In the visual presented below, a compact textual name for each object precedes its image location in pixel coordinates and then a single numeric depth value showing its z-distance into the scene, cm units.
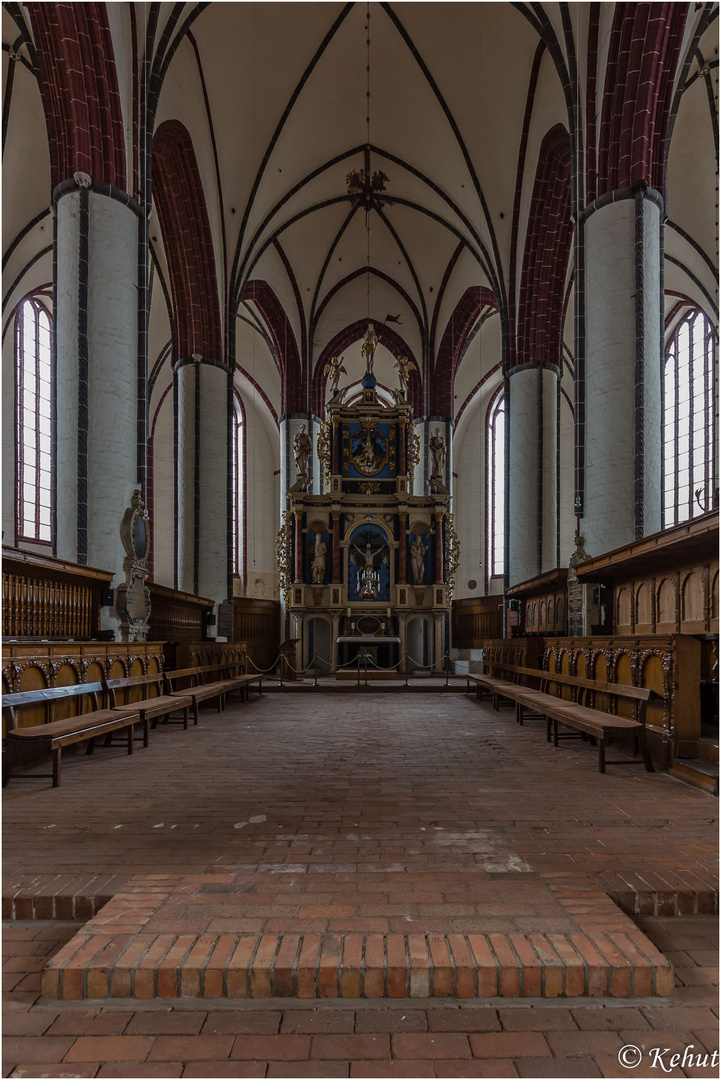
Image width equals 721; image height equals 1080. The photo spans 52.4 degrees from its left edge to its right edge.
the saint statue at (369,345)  2034
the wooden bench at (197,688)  877
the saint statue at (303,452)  2005
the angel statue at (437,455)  2020
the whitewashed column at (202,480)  1766
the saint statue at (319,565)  1947
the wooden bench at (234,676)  1131
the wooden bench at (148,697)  690
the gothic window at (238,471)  2984
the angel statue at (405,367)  2072
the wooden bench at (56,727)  500
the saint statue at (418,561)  1975
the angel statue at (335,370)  2106
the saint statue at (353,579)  1973
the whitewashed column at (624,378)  1127
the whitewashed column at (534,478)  1791
